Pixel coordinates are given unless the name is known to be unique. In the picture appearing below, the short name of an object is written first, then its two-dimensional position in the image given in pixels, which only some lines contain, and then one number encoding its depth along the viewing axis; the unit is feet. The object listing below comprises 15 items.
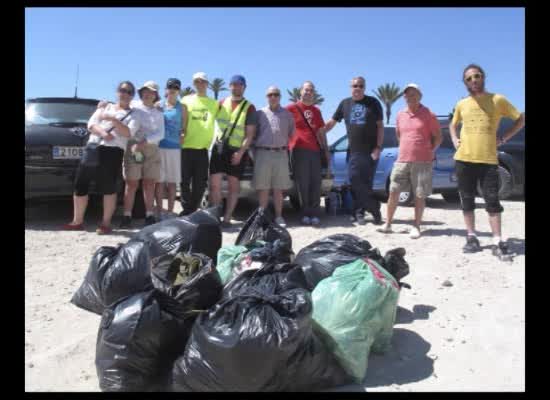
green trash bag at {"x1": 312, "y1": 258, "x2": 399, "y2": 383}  8.52
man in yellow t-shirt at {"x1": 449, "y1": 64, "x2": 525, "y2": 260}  16.31
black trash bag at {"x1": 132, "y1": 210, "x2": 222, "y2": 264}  12.18
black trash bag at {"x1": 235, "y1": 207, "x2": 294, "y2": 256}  13.14
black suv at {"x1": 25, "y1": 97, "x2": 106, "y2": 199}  18.93
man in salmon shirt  18.81
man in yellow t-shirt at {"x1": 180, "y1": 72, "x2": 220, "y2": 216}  20.38
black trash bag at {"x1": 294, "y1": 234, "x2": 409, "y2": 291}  11.15
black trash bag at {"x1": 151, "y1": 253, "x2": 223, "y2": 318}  8.98
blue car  28.96
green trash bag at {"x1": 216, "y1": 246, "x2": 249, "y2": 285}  10.94
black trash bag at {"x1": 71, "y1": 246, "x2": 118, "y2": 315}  10.86
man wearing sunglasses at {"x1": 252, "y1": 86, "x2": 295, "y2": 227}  20.56
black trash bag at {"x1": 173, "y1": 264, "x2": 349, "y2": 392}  7.36
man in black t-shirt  21.18
